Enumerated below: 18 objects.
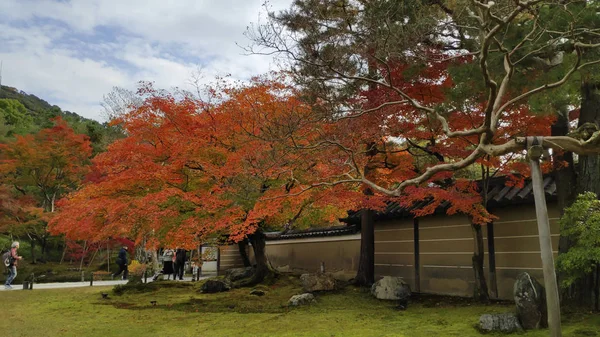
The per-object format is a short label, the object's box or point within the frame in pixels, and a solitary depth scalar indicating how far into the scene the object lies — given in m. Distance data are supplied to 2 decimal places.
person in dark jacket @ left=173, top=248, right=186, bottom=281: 18.84
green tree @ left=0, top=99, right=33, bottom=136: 30.97
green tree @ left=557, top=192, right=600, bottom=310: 5.86
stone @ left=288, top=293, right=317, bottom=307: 9.86
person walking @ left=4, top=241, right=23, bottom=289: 13.42
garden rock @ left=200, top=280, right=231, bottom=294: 12.76
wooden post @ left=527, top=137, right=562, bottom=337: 4.45
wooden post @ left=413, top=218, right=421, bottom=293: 11.68
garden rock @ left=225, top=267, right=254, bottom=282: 14.73
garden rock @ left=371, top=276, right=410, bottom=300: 10.20
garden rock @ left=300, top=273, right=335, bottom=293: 11.38
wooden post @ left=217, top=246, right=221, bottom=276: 21.87
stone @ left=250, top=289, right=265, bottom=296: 11.58
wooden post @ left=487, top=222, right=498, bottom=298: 9.64
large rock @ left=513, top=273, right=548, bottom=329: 6.27
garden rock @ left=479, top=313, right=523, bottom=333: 6.21
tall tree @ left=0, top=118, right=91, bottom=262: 20.91
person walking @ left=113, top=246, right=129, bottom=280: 18.87
